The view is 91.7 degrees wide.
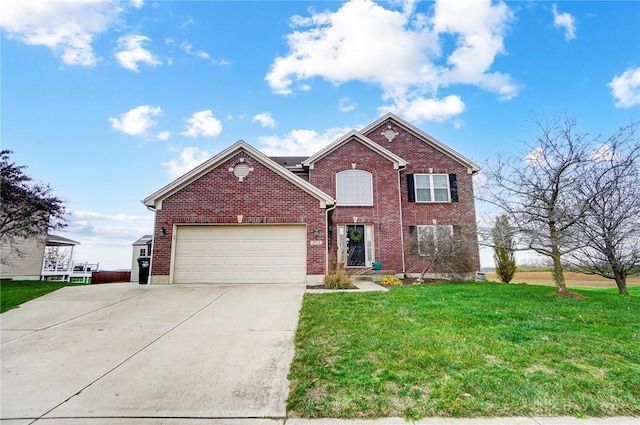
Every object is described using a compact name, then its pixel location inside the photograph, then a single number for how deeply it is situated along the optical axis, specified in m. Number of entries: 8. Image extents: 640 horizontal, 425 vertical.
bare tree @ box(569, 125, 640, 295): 8.85
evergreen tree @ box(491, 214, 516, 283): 9.16
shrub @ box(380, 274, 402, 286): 12.35
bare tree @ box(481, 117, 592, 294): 8.62
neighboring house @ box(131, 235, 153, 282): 22.08
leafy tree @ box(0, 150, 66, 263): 13.64
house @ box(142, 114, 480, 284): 11.42
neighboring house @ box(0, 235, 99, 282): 18.05
